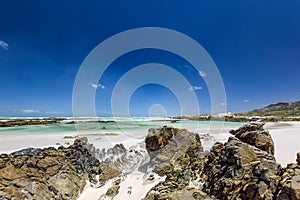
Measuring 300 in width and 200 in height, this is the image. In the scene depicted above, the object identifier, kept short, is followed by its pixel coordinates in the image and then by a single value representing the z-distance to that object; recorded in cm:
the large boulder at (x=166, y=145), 752
